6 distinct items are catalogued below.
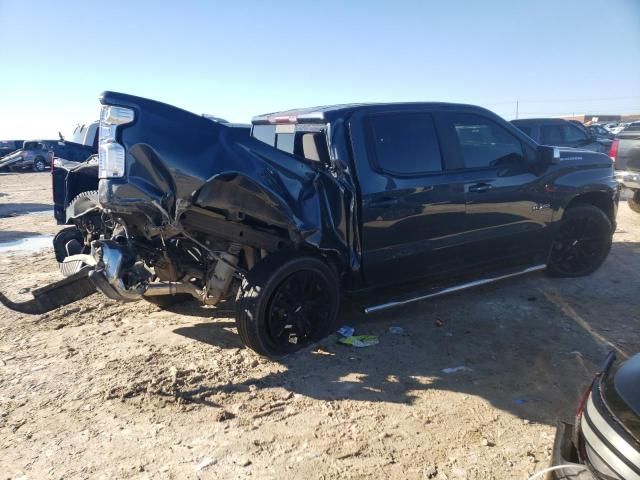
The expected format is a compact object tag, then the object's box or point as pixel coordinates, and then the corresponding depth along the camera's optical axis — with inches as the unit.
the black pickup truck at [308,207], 133.0
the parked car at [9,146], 1290.6
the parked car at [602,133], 715.4
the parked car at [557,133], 482.6
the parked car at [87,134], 280.3
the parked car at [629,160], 359.6
